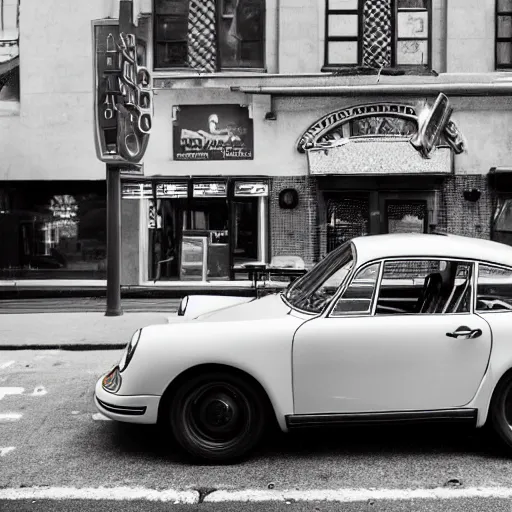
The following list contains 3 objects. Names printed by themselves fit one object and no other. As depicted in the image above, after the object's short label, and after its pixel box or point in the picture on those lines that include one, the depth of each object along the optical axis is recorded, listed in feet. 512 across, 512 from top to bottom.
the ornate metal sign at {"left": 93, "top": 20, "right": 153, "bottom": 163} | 37.88
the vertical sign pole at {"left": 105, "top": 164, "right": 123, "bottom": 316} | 37.47
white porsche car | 14.03
